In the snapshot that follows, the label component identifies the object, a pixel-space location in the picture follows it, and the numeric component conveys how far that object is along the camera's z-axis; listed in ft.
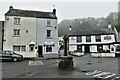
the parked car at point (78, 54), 124.37
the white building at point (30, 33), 103.14
